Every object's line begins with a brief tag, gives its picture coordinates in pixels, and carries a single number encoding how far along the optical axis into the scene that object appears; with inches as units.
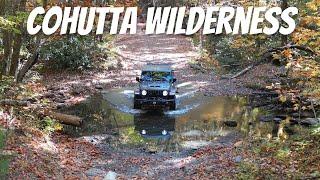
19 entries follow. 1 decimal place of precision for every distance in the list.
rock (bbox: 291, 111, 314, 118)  679.6
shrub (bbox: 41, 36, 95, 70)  984.9
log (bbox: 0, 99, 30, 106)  497.4
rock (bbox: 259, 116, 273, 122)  683.6
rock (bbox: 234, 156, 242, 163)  447.4
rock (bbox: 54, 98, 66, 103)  782.6
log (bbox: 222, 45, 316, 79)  1003.3
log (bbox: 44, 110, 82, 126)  620.1
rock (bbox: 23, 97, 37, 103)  611.0
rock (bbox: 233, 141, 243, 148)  521.2
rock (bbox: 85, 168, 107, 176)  451.8
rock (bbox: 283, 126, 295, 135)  603.1
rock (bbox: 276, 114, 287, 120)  687.4
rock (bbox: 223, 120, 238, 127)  662.8
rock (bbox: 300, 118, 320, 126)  619.2
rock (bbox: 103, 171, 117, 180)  435.5
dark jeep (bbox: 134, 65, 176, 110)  719.1
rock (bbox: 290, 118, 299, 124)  652.3
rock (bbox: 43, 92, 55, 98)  800.4
